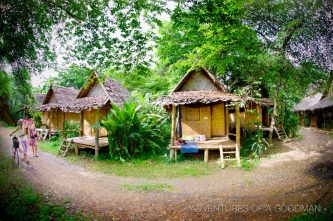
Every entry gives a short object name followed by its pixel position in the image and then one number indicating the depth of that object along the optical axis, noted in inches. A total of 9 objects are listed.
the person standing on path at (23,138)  312.2
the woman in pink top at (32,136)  343.0
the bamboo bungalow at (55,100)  698.2
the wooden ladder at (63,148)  436.6
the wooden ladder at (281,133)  562.5
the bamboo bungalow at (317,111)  705.0
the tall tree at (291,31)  183.6
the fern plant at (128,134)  385.1
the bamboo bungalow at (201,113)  420.2
